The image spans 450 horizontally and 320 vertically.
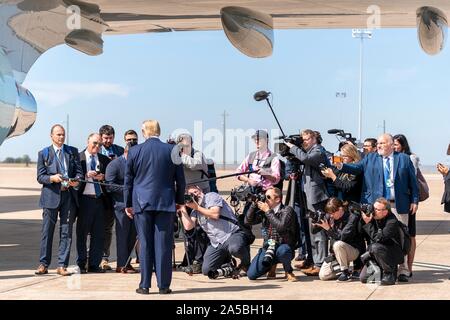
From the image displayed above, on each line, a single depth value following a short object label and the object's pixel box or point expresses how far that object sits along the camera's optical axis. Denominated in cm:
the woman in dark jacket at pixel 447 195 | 1352
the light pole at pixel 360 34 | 5415
